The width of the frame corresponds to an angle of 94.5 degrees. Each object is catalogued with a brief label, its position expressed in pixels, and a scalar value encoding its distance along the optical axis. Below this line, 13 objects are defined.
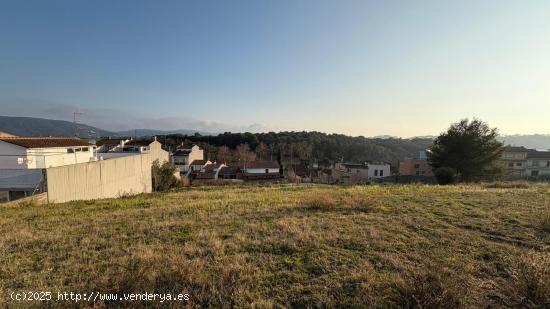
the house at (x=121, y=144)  33.12
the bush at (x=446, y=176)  20.70
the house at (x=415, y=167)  44.19
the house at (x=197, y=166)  50.35
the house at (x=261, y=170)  45.56
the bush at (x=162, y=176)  25.94
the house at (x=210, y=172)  44.13
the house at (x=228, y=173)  46.12
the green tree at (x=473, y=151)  23.55
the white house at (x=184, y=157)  50.16
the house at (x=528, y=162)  45.75
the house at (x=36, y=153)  16.77
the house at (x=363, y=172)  41.11
